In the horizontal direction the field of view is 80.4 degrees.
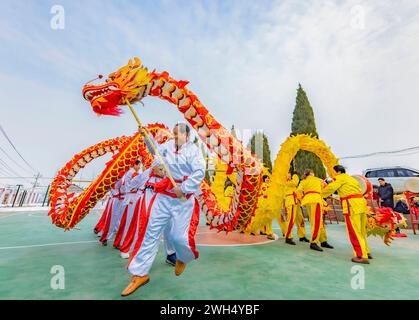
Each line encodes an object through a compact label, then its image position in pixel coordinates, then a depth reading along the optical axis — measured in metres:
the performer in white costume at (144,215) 2.60
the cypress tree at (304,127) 13.72
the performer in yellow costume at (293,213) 5.41
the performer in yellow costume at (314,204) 4.80
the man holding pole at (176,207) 2.44
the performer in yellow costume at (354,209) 3.93
